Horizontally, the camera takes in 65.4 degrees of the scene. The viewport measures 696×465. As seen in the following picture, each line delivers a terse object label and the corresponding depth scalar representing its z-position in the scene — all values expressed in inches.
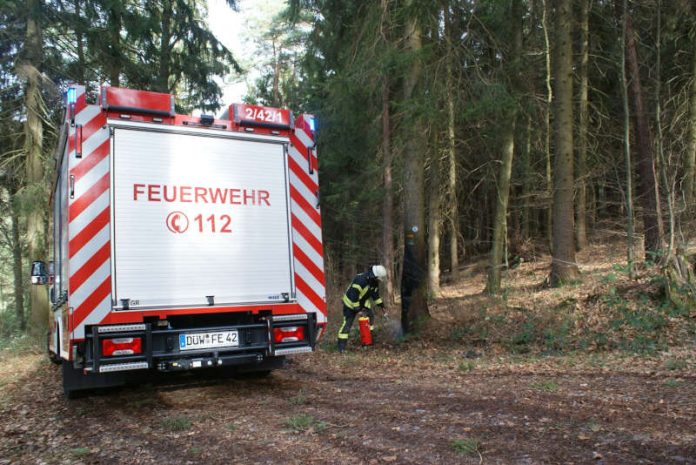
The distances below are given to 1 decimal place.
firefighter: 363.3
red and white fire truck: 216.8
